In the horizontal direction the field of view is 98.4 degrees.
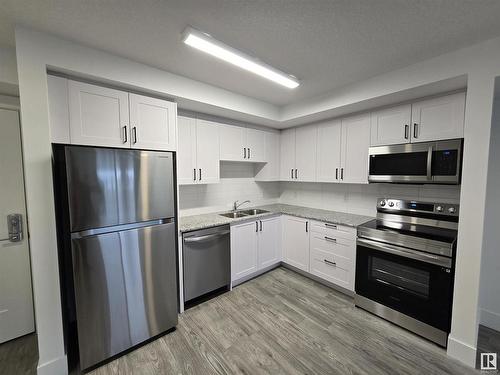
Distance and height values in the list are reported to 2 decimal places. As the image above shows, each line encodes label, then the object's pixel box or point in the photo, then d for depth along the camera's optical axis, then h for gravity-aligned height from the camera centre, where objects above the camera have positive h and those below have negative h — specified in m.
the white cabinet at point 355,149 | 2.72 +0.32
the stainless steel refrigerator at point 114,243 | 1.60 -0.57
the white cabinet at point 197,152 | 2.65 +0.28
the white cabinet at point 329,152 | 3.01 +0.32
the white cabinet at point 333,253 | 2.61 -1.02
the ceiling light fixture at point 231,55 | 1.54 +0.97
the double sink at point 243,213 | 3.31 -0.62
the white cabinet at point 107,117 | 1.68 +0.50
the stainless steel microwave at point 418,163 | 2.00 +0.11
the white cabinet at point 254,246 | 2.88 -1.04
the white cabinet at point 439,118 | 2.02 +0.55
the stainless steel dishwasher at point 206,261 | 2.44 -1.04
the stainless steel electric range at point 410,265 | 1.91 -0.90
